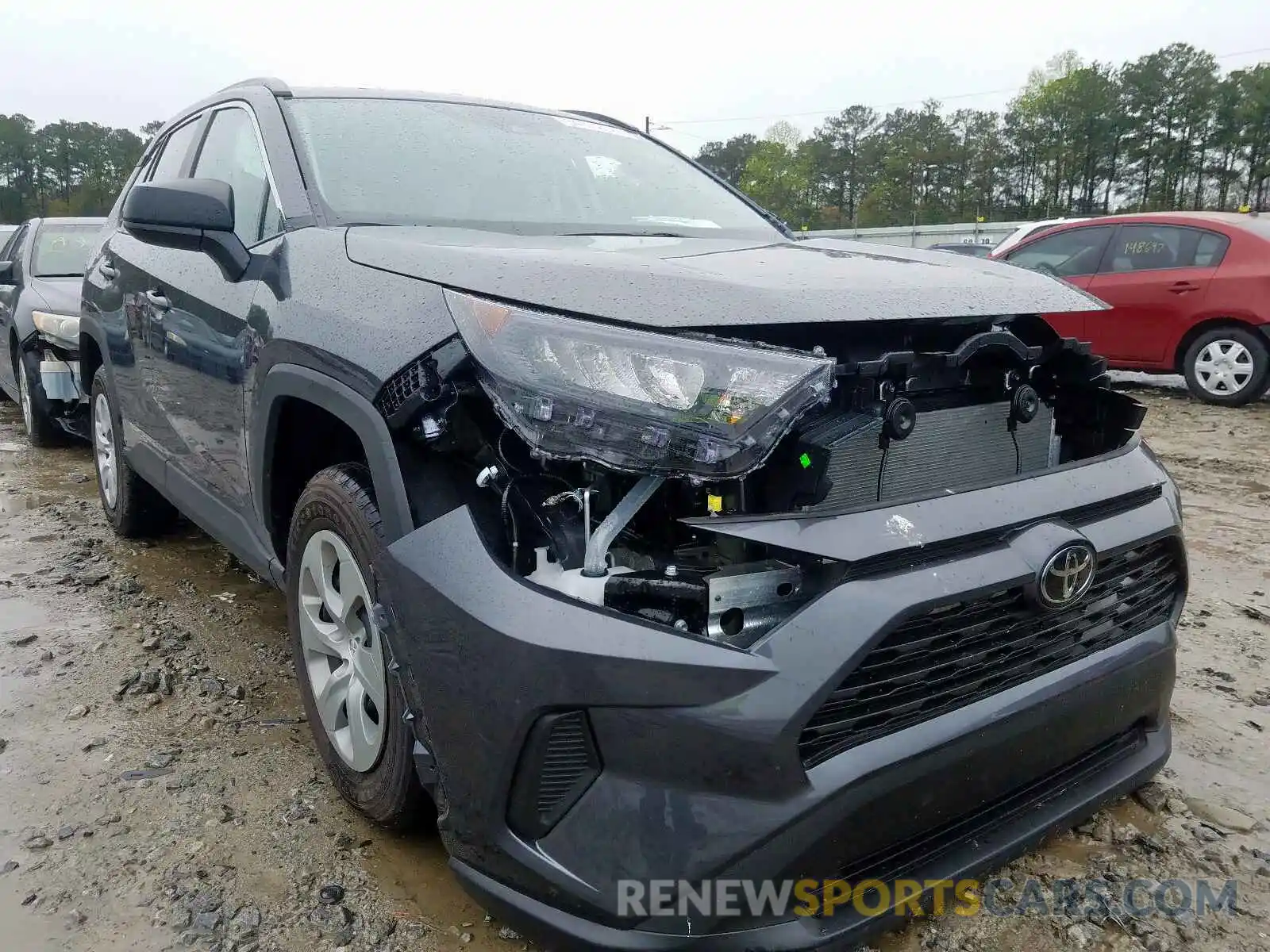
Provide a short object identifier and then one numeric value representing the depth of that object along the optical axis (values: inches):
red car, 283.1
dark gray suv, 55.9
